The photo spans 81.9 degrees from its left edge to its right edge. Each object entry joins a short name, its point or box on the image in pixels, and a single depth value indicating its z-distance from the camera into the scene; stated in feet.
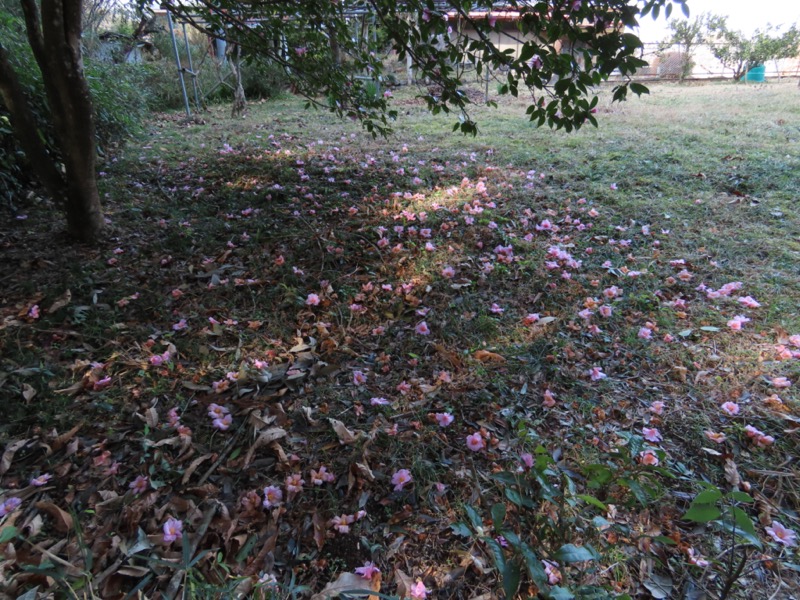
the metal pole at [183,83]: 24.23
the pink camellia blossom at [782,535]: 4.48
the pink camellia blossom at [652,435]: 5.56
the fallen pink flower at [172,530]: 4.39
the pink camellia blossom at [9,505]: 4.62
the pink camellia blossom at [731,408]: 5.83
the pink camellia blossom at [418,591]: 4.02
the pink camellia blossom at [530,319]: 7.77
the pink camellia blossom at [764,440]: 5.44
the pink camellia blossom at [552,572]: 4.00
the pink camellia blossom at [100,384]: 6.23
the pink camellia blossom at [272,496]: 4.82
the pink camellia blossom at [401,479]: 5.02
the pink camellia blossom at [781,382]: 6.20
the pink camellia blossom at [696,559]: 4.25
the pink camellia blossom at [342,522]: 4.58
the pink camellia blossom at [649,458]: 5.07
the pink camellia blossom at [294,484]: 4.95
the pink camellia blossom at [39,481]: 4.94
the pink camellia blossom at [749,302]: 7.86
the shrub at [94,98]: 11.24
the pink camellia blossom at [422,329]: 7.48
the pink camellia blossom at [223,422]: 5.72
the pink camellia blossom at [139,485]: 4.92
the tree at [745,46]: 39.58
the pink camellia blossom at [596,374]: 6.56
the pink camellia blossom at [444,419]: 5.75
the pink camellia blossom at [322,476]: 5.08
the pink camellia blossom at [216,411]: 5.87
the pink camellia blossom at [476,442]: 5.42
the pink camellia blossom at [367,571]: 4.17
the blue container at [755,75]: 40.81
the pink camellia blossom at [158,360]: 6.69
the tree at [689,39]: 41.68
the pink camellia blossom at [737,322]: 7.29
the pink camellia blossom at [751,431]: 5.49
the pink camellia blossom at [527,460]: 5.11
